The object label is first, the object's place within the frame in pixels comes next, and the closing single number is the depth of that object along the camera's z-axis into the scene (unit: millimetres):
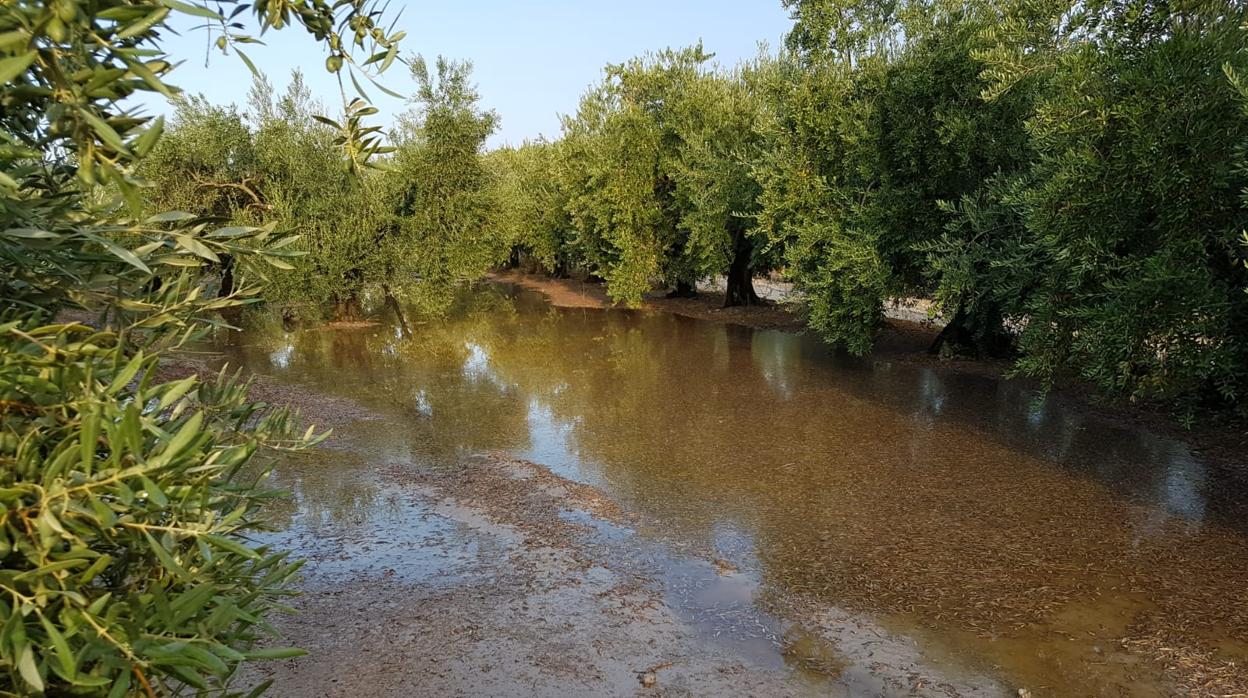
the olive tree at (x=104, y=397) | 1475
